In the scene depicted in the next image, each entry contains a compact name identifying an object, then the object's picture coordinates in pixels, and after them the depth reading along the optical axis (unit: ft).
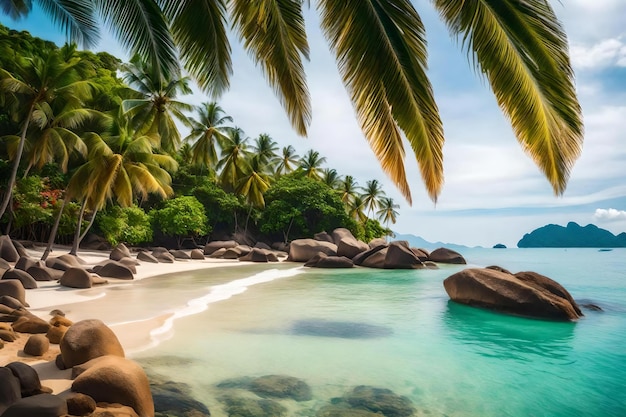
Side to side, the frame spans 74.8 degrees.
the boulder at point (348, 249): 92.22
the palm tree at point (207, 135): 119.03
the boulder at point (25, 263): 39.28
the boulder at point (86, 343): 13.76
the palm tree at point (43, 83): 55.57
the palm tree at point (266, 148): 144.87
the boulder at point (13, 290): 24.48
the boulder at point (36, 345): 15.23
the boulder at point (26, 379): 11.20
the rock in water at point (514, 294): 32.91
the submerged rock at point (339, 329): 25.38
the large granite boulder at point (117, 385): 11.34
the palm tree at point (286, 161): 163.83
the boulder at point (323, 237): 112.75
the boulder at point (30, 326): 18.04
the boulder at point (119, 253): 64.59
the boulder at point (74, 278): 36.22
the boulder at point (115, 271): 45.57
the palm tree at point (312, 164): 163.43
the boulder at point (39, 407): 9.43
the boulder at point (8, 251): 48.24
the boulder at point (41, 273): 37.96
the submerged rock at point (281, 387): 14.75
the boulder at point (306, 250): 93.56
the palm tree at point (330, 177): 167.84
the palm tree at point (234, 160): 126.31
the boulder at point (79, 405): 10.31
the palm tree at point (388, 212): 207.62
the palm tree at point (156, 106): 87.71
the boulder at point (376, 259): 82.64
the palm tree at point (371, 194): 185.98
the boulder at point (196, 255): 90.84
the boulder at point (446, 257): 106.42
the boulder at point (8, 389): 10.09
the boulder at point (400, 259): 80.53
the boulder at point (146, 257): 74.08
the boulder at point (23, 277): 32.06
